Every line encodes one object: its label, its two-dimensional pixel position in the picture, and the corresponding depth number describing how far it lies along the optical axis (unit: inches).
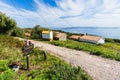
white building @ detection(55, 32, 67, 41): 761.6
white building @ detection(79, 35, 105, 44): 1042.9
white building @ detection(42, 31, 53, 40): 642.2
